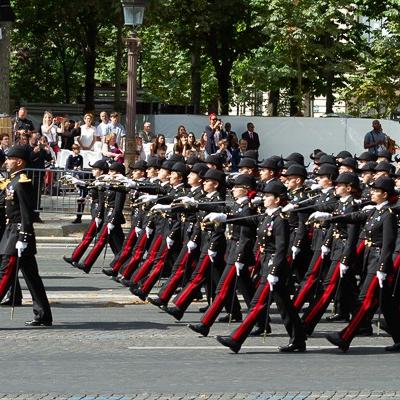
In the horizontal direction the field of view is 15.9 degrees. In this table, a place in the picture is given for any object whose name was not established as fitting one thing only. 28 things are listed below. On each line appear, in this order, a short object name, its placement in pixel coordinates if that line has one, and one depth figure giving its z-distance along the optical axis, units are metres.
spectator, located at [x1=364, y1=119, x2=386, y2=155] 31.45
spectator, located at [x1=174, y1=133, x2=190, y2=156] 29.28
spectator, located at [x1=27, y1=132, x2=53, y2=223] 25.53
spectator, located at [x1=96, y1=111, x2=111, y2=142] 29.33
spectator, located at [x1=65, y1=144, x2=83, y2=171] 27.09
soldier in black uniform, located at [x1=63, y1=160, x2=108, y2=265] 20.06
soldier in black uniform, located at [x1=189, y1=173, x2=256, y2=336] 14.09
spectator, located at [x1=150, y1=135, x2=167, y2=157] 27.52
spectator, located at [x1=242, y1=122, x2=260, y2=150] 32.91
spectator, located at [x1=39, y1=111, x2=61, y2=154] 29.27
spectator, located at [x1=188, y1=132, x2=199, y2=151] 29.53
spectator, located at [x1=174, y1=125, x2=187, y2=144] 29.70
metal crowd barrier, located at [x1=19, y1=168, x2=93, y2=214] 25.50
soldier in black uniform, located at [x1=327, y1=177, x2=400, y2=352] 13.59
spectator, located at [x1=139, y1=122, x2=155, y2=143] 30.44
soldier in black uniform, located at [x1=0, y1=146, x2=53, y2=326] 14.80
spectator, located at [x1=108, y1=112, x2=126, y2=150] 29.55
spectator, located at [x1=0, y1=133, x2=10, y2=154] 25.06
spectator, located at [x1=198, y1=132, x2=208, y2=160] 29.71
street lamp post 25.58
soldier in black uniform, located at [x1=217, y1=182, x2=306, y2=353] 13.40
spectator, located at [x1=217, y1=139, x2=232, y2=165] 29.67
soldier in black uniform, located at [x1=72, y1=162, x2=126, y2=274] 19.66
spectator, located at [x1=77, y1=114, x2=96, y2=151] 29.14
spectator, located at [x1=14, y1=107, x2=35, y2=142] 27.23
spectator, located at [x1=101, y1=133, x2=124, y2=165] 27.94
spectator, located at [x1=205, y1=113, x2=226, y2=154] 30.80
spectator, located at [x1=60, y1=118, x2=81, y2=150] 29.47
